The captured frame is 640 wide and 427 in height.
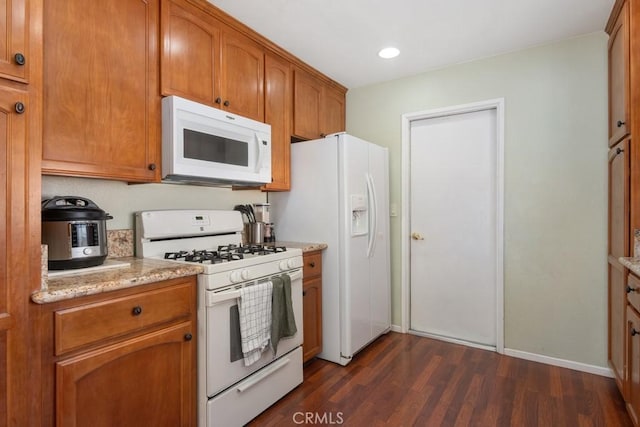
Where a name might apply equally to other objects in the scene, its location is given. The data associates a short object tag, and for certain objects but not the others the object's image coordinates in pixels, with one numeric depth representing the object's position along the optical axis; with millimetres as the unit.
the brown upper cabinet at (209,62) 1929
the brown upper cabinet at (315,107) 2891
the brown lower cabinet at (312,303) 2521
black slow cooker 1508
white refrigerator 2629
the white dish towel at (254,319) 1845
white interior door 2914
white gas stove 1717
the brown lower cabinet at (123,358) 1242
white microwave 1892
